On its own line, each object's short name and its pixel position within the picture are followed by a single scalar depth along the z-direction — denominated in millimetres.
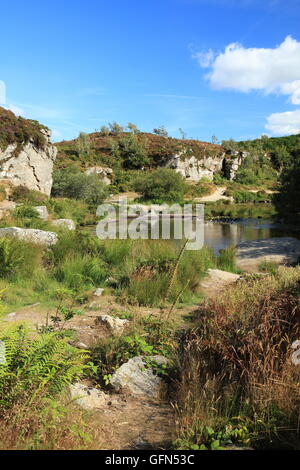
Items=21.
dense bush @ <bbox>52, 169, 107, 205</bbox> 29047
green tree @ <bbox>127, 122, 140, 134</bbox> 59781
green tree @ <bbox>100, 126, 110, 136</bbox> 61819
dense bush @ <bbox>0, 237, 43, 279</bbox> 6465
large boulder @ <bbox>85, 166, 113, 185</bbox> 43031
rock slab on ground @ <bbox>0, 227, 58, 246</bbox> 8094
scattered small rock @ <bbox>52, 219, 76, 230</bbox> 16078
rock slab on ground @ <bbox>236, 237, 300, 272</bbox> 11273
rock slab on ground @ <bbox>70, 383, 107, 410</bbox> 2637
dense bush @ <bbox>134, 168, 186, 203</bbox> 34781
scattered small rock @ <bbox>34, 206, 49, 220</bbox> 16519
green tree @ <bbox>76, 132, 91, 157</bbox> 49469
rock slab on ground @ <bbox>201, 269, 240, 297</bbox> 6575
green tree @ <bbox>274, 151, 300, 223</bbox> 18141
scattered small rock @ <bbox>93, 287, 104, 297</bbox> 5875
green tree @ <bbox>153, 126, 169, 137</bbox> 62562
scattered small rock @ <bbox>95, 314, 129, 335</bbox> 4223
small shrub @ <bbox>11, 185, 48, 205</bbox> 20609
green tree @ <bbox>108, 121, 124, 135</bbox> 61128
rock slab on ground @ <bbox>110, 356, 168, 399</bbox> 3096
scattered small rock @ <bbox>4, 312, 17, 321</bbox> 4552
